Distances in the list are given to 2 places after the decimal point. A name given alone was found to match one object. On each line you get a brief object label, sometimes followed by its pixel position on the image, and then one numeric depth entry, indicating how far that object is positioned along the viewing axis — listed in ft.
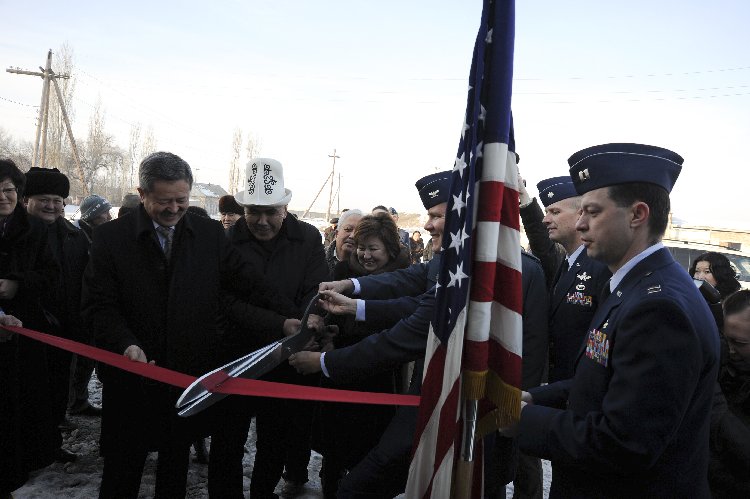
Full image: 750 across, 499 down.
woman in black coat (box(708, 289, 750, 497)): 7.55
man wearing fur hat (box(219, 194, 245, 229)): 21.29
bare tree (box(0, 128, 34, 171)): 180.07
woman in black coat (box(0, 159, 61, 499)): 10.90
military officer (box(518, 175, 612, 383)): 10.17
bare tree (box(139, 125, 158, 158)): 194.08
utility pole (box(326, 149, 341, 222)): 169.27
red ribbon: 8.04
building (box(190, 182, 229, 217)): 251.44
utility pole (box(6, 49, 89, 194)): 85.20
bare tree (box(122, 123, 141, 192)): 198.80
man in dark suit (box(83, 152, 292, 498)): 9.60
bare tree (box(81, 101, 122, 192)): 144.05
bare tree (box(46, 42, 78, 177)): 115.96
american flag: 5.68
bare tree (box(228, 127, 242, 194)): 167.94
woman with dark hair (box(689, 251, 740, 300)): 16.37
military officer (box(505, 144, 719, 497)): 5.04
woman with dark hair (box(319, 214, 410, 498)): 12.10
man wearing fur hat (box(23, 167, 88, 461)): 14.96
